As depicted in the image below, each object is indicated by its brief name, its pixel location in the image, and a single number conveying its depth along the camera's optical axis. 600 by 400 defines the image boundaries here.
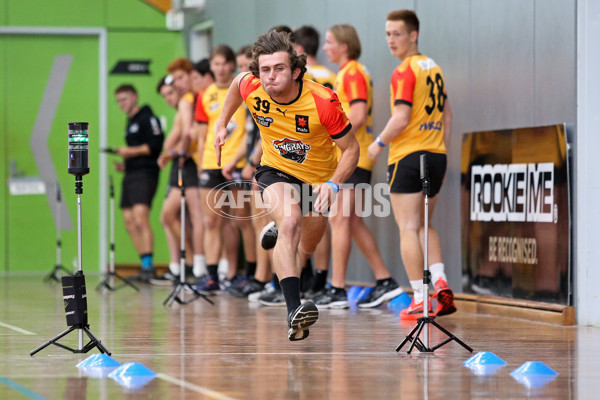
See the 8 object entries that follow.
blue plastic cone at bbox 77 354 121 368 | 9.89
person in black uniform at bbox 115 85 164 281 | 25.19
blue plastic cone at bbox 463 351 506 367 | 10.23
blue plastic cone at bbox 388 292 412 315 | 17.08
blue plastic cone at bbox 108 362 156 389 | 9.02
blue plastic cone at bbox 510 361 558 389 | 9.19
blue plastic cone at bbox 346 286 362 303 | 17.89
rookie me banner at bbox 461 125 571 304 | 14.27
